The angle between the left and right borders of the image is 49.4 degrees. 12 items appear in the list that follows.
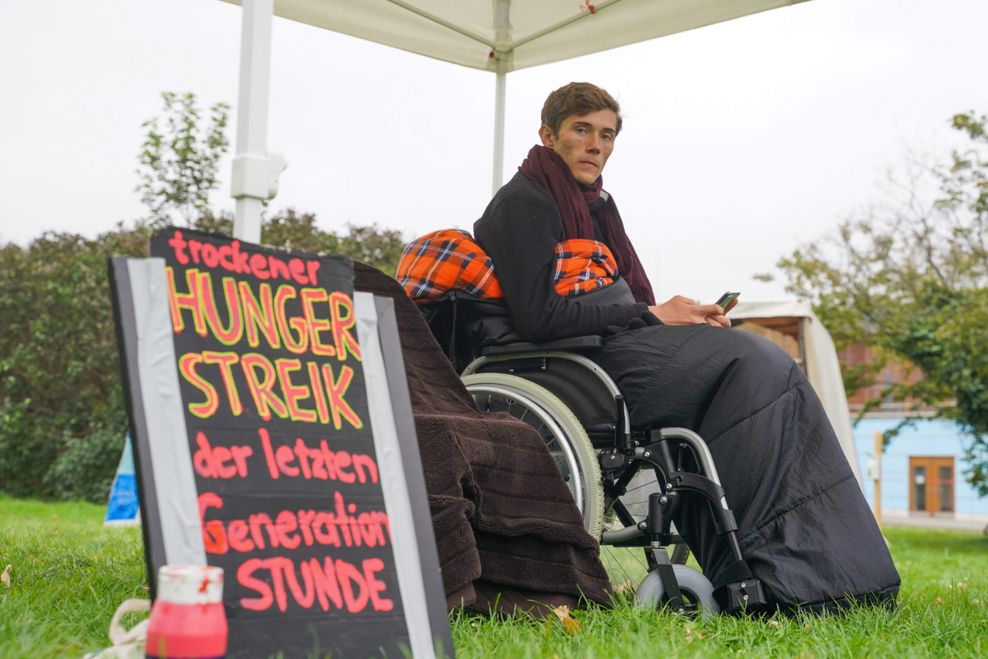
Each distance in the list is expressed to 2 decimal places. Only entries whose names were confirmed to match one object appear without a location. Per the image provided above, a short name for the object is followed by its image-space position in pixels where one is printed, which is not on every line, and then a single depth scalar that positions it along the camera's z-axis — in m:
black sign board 1.53
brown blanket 2.16
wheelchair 2.41
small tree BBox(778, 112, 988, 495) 10.70
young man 2.40
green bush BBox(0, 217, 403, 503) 10.07
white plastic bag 1.45
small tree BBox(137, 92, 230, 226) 9.82
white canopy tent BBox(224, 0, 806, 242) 3.81
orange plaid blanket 2.89
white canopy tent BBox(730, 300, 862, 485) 5.33
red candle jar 1.28
